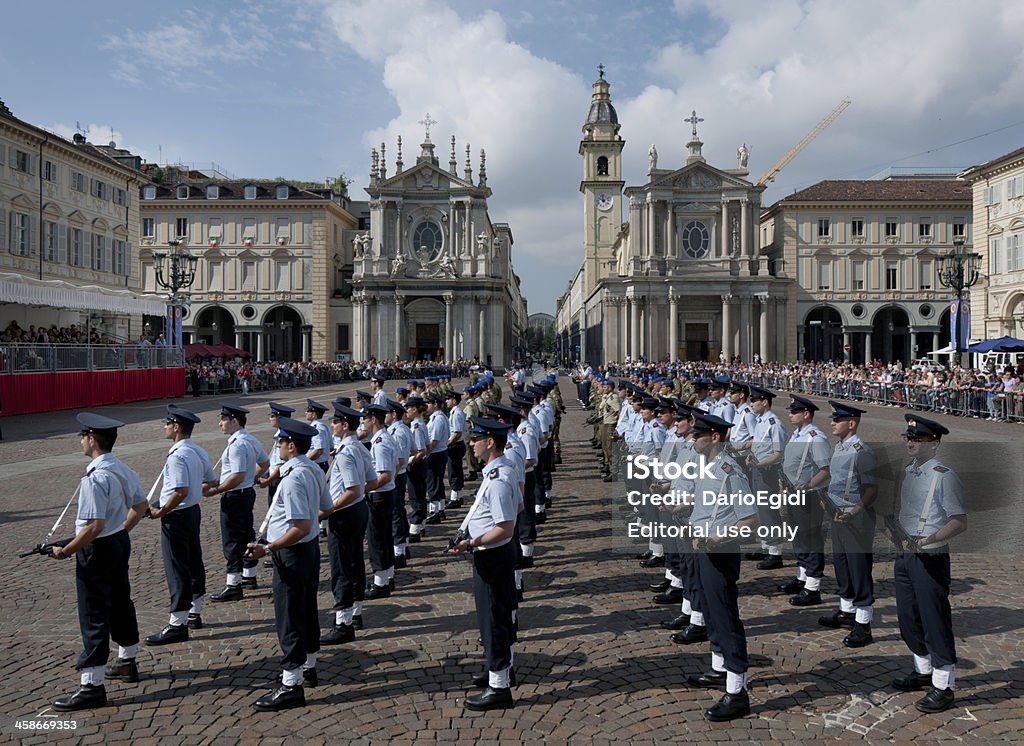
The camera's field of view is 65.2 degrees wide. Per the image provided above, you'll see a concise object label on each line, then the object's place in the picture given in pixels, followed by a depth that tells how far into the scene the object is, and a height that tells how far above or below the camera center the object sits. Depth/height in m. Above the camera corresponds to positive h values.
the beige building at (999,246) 43.88 +6.59
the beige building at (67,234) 34.16 +6.51
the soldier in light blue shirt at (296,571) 5.87 -1.55
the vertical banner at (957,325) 33.74 +1.56
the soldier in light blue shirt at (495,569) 5.88 -1.54
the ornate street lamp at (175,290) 37.53 +3.73
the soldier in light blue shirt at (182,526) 7.15 -1.46
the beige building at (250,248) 66.19 +9.78
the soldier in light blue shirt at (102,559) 5.86 -1.47
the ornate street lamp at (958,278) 31.58 +3.42
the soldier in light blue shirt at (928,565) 5.73 -1.50
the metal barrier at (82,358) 26.59 +0.35
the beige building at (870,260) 63.78 +8.26
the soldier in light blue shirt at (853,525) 7.09 -1.49
